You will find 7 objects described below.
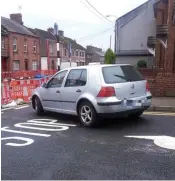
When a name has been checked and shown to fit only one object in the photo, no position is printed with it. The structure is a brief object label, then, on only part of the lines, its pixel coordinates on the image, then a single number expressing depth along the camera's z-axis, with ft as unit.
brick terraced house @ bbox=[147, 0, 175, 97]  36.47
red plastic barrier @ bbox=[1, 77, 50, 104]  38.85
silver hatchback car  20.81
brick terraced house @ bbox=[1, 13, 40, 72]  106.93
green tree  94.62
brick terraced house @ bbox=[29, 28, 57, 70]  136.98
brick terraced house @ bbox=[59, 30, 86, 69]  164.84
